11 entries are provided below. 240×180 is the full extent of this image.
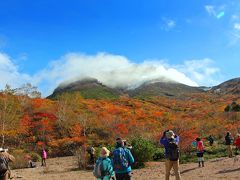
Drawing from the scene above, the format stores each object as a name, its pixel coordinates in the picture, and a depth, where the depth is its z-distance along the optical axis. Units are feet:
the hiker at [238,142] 35.66
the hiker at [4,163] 21.03
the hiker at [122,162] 18.13
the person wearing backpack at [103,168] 17.53
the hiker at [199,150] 34.72
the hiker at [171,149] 21.26
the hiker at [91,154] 41.45
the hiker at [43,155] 53.88
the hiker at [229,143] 38.12
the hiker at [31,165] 52.28
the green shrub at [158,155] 44.61
